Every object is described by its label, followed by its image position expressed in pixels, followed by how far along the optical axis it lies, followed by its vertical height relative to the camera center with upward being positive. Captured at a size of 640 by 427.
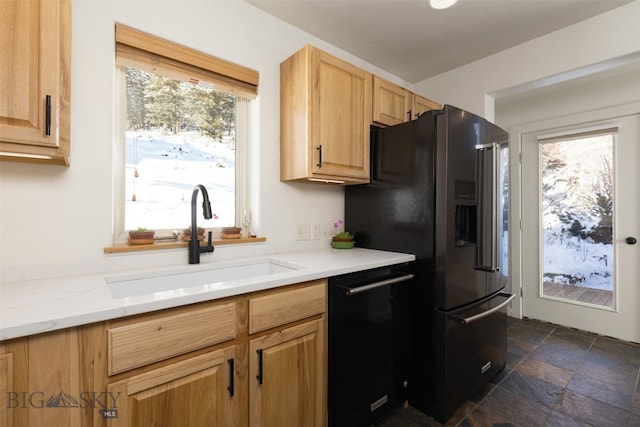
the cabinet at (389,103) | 2.07 +0.84
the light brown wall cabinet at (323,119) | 1.75 +0.61
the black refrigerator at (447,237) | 1.65 -0.15
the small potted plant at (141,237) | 1.48 -0.12
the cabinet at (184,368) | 0.78 -0.51
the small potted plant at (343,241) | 2.13 -0.20
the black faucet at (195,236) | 1.47 -0.12
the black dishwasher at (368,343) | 1.41 -0.69
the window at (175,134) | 1.51 +0.48
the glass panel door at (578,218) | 2.71 -0.04
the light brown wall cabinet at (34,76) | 0.93 +0.46
